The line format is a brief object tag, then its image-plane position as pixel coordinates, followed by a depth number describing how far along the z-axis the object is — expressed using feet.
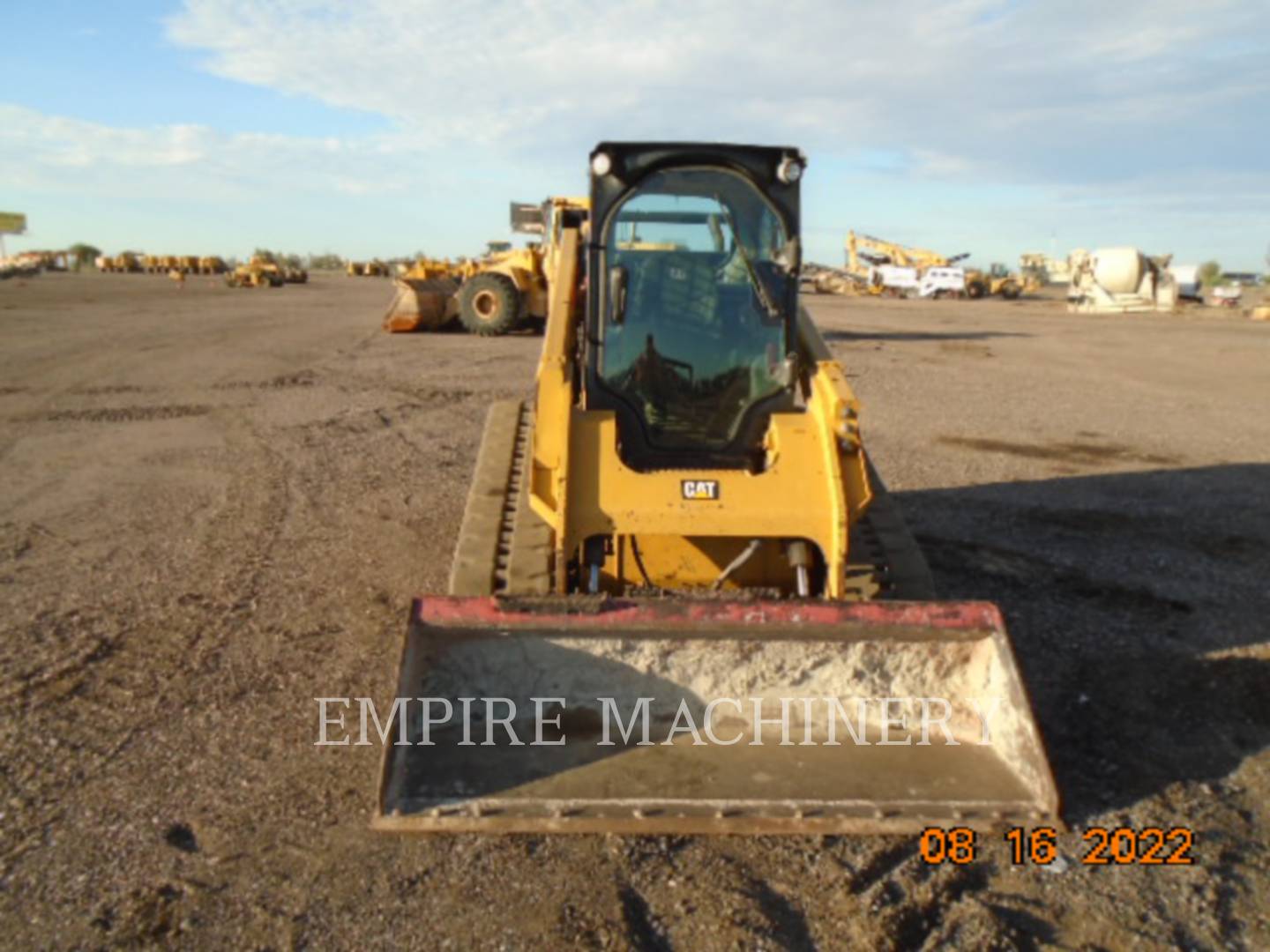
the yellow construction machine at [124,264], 251.60
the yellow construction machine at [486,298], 71.77
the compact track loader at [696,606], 12.85
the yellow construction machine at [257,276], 164.55
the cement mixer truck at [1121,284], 135.95
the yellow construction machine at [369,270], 255.70
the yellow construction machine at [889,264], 168.76
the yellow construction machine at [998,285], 174.91
